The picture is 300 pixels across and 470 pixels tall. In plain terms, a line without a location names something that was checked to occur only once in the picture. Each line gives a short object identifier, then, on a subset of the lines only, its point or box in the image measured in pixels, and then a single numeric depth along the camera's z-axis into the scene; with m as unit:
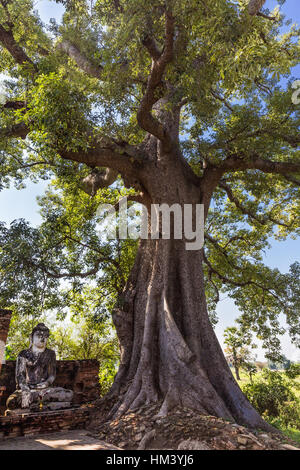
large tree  4.91
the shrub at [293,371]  9.89
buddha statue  5.48
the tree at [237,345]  11.59
